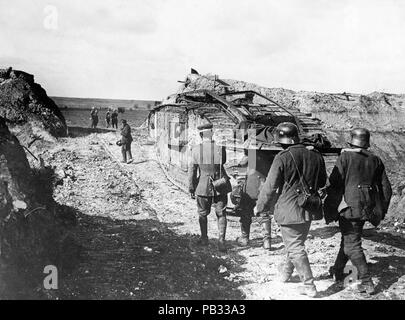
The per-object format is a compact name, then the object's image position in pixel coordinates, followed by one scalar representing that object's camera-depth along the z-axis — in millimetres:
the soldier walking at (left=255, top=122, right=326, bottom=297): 4535
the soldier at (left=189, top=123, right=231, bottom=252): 6457
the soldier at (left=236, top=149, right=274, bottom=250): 6691
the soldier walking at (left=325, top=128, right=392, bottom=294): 4641
